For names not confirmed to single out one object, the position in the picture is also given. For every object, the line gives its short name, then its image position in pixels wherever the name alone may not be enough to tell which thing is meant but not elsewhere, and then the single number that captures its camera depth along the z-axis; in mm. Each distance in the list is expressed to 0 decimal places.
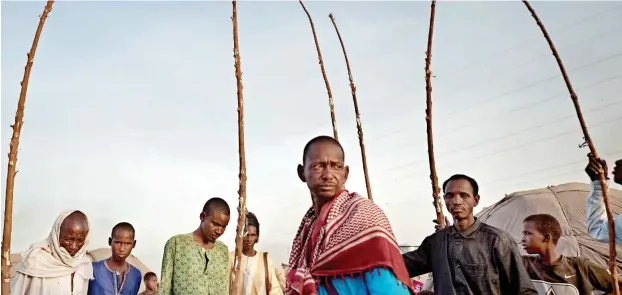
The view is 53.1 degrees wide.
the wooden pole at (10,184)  5418
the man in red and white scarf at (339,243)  2695
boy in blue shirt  6234
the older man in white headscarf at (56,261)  5738
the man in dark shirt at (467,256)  4262
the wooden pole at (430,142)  6520
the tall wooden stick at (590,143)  4562
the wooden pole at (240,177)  6562
